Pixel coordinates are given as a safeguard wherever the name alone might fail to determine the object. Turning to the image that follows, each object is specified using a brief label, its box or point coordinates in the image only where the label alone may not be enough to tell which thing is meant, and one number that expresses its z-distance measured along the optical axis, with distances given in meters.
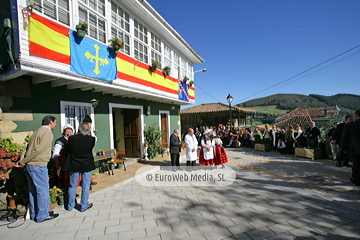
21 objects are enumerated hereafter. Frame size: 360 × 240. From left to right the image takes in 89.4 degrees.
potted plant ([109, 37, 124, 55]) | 6.05
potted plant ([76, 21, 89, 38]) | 4.91
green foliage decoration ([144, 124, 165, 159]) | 8.67
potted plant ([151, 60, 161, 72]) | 8.20
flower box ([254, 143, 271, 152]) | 11.37
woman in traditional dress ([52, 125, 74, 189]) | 4.03
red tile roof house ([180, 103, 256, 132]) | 19.70
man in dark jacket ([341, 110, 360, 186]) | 4.12
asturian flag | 4.88
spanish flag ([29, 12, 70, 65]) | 3.94
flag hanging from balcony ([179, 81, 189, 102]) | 10.94
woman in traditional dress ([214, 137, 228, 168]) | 6.69
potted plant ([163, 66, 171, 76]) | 9.30
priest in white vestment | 6.56
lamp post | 13.83
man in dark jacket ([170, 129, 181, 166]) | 6.51
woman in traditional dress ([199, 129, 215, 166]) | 6.54
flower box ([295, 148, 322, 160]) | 8.46
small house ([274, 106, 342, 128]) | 26.26
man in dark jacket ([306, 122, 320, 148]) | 8.71
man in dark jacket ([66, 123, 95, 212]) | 3.62
